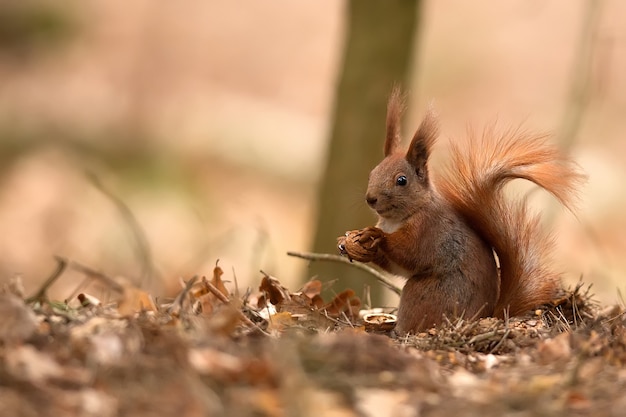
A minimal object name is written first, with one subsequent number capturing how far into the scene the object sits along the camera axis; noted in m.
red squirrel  6.89
